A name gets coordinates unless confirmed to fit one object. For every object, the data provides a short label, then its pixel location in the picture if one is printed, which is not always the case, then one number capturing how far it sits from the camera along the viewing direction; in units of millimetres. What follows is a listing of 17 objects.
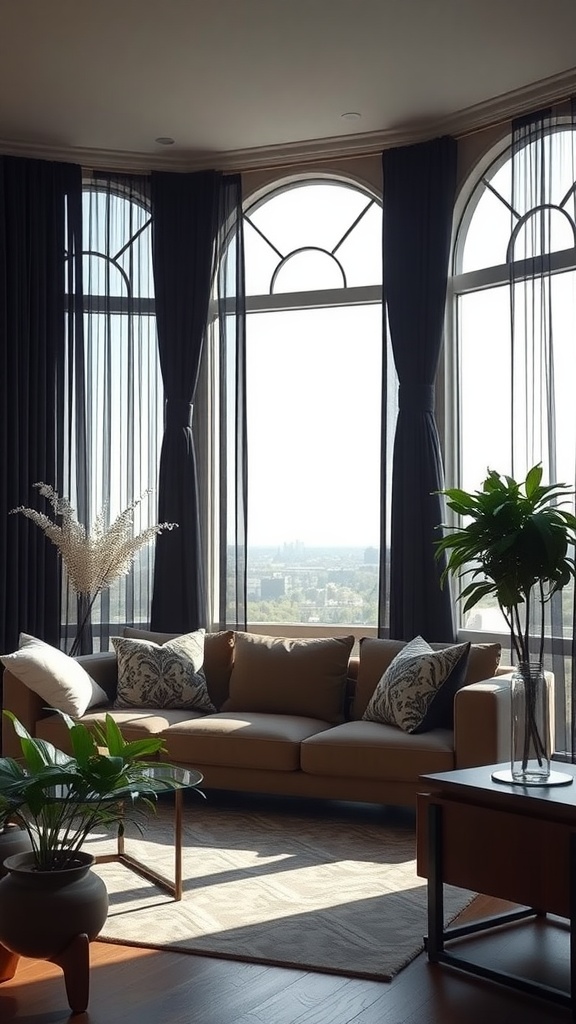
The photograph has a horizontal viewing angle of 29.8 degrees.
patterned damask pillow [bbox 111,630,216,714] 5770
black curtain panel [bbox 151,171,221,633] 6766
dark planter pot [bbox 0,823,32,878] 3436
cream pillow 5367
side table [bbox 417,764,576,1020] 3201
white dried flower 6316
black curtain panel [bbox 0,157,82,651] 6652
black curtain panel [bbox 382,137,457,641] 6227
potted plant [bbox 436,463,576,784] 3502
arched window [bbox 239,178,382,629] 6715
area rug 3564
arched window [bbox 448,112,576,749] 5812
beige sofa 4781
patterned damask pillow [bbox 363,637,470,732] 5070
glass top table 3844
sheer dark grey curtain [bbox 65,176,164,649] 6891
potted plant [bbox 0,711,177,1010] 3088
